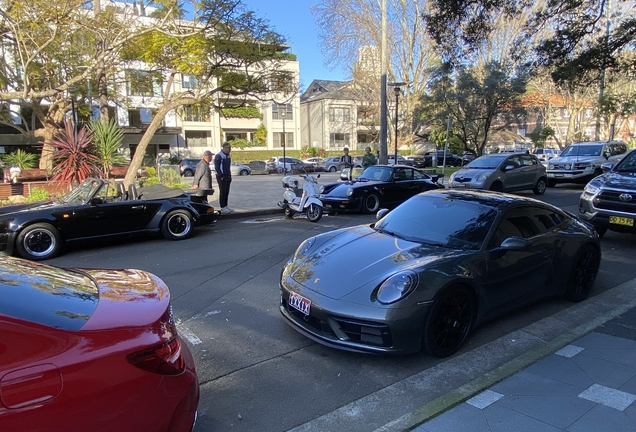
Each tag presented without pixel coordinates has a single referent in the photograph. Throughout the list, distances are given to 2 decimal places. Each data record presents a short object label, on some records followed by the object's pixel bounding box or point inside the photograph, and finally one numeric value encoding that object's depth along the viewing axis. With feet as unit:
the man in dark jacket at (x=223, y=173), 38.09
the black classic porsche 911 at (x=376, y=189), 39.99
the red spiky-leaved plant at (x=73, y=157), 40.14
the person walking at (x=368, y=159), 56.90
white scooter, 36.35
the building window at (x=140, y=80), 73.56
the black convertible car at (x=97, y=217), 23.34
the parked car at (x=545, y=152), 113.91
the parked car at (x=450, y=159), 124.07
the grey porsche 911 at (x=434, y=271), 11.66
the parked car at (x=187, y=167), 110.63
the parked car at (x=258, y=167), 118.42
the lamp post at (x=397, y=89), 66.98
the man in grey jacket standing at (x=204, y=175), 36.22
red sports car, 5.75
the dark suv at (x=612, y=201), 24.53
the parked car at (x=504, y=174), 48.81
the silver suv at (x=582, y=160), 58.59
